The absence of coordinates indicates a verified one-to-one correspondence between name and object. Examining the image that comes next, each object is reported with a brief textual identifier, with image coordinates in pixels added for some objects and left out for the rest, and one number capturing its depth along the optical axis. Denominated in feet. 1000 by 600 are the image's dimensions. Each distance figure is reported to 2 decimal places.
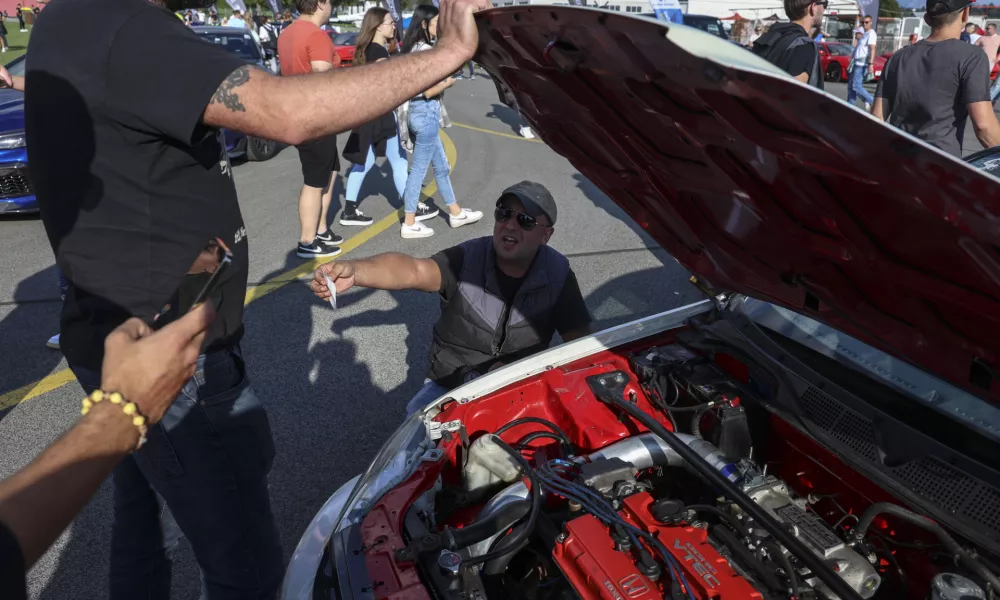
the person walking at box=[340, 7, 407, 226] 19.08
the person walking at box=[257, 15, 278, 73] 44.38
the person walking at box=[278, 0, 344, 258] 16.78
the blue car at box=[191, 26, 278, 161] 33.68
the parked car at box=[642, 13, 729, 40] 52.54
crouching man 9.05
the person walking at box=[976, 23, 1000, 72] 31.99
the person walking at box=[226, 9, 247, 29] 50.85
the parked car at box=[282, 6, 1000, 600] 4.19
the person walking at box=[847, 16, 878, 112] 39.88
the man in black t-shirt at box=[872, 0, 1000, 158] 13.05
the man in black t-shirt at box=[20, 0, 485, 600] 4.61
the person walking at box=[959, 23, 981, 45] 47.21
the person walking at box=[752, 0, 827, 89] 14.34
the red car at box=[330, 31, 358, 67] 54.20
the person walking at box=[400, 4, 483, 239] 18.58
